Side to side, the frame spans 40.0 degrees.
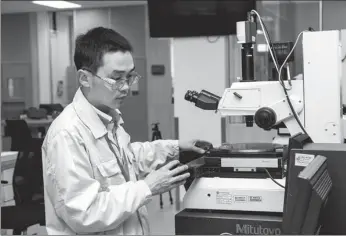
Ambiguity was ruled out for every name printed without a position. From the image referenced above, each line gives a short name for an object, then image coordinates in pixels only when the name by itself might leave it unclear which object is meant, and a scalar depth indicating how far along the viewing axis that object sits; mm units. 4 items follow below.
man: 1313
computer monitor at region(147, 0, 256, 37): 4227
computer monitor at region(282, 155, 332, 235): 961
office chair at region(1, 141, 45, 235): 2963
